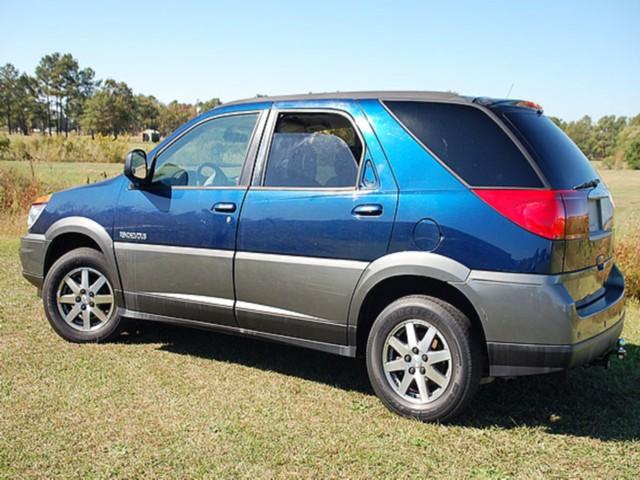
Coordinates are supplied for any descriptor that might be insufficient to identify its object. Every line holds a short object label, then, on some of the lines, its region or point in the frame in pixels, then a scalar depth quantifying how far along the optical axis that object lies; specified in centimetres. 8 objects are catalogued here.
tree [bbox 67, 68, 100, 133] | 10331
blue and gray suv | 363
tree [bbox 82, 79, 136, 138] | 8875
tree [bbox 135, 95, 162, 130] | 10012
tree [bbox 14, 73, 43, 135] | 9300
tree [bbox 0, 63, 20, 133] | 9081
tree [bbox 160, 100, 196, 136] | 9900
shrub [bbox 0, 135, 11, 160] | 2650
